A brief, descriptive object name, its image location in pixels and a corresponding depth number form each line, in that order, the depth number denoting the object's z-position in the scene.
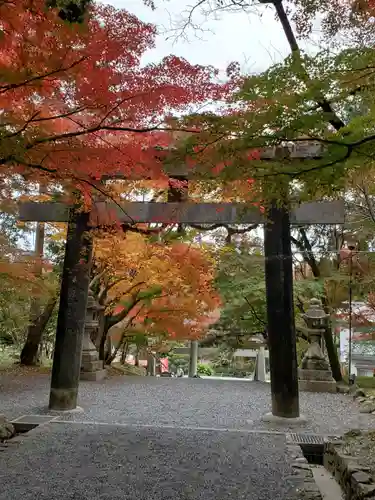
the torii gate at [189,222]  6.99
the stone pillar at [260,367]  14.45
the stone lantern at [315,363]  10.77
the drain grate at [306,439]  5.82
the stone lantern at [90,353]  11.57
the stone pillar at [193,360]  16.69
